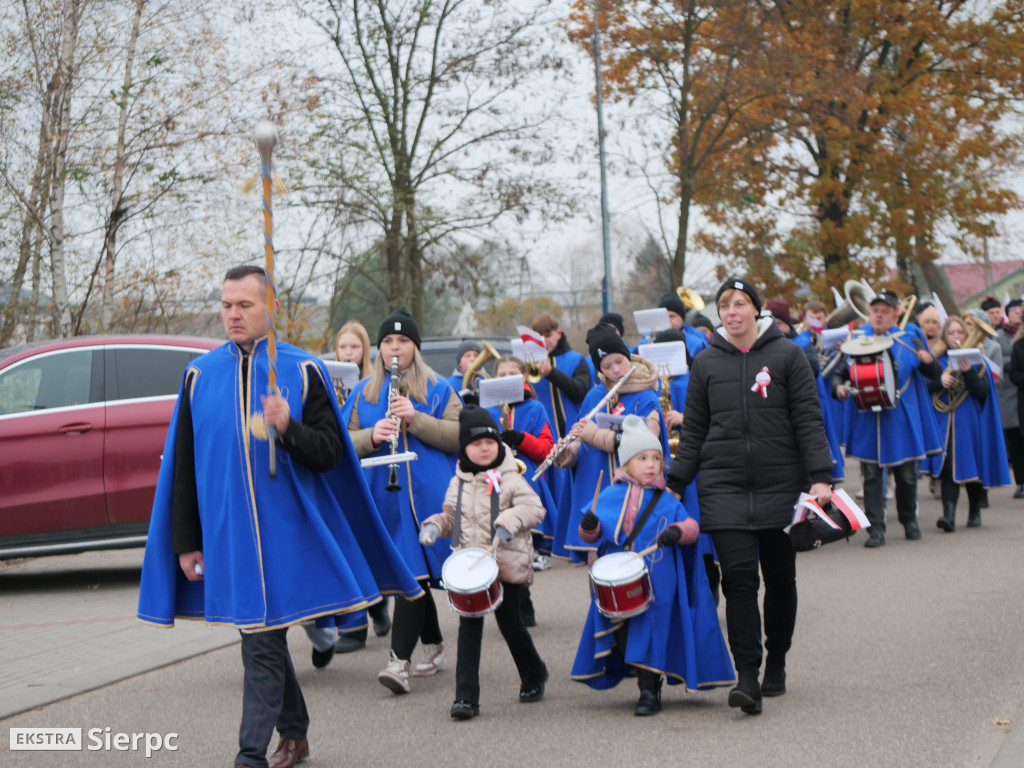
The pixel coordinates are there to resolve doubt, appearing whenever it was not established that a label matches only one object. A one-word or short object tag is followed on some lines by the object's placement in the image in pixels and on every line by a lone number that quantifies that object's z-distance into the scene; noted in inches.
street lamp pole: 881.5
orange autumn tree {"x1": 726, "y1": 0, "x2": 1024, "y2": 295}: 1033.5
